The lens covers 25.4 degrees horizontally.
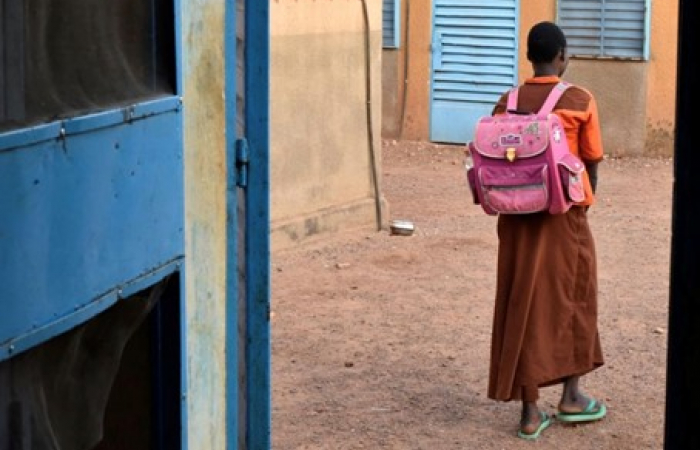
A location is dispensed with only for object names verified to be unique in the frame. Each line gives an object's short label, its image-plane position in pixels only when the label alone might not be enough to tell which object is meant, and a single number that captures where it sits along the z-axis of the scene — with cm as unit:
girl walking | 583
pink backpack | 563
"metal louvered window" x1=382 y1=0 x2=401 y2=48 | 1429
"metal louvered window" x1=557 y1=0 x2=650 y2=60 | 1334
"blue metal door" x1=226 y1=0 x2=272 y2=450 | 432
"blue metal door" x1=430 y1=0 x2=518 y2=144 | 1399
